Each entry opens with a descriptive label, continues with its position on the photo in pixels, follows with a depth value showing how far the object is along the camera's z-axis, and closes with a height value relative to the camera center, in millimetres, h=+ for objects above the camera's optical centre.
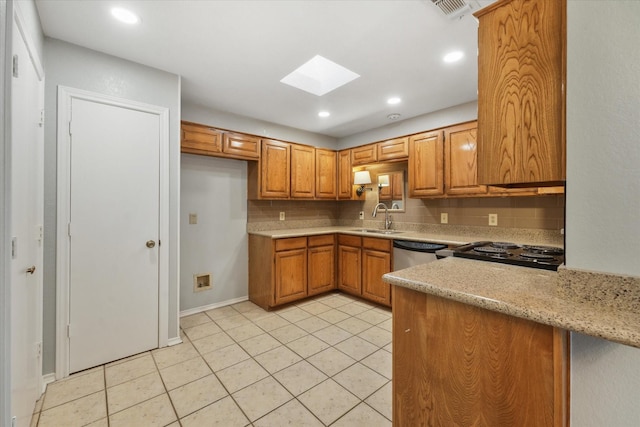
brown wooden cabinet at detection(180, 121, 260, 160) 2934 +802
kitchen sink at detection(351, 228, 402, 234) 3679 -247
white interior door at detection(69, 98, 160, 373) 1997 -155
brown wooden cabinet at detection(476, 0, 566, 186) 1012 +480
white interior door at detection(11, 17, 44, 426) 1237 -137
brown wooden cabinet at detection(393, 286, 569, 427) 846 -542
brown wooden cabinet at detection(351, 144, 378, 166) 3785 +828
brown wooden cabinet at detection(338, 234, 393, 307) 3197 -653
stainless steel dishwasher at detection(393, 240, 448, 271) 2781 -411
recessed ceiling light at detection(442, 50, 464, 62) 2068 +1204
